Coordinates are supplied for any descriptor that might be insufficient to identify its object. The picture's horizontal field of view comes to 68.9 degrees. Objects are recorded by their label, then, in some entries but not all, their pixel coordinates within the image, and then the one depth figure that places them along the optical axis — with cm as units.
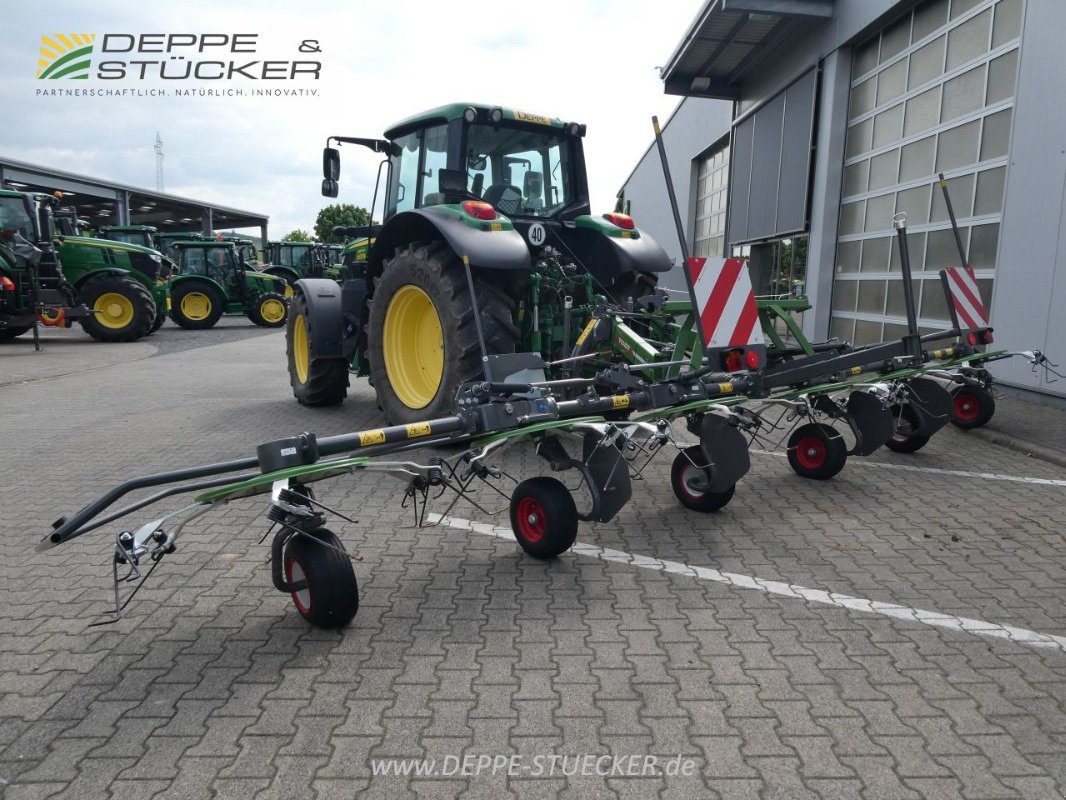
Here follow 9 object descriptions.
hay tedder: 317
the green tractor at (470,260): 563
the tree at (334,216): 6075
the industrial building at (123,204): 2439
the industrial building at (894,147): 815
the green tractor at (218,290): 1952
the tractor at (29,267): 1380
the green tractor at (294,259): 2315
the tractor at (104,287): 1551
